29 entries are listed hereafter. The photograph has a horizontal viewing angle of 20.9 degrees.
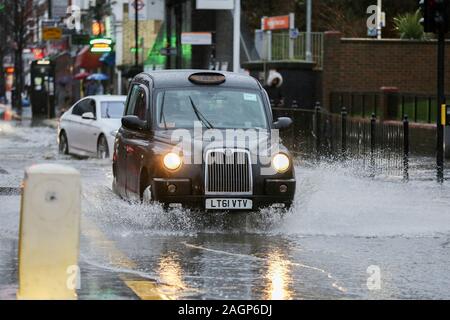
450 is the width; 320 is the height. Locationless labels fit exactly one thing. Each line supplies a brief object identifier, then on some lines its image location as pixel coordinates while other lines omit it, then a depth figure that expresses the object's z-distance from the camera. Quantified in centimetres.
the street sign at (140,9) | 5209
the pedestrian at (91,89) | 5950
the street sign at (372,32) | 4400
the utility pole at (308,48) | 3928
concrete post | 770
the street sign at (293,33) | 3928
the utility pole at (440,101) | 1992
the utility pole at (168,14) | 4596
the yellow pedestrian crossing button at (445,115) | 1988
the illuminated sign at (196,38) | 3834
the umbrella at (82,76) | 7338
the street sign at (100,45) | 4597
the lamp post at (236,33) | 3831
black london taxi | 1317
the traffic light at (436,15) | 1980
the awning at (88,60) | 7425
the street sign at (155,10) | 5803
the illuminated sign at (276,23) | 4088
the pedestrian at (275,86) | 3838
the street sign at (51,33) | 6135
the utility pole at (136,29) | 4572
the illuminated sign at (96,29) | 5474
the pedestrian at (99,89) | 6504
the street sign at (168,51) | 4100
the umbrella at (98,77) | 6650
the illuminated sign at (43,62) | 6238
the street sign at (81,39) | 5212
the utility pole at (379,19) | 4262
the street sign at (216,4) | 3997
